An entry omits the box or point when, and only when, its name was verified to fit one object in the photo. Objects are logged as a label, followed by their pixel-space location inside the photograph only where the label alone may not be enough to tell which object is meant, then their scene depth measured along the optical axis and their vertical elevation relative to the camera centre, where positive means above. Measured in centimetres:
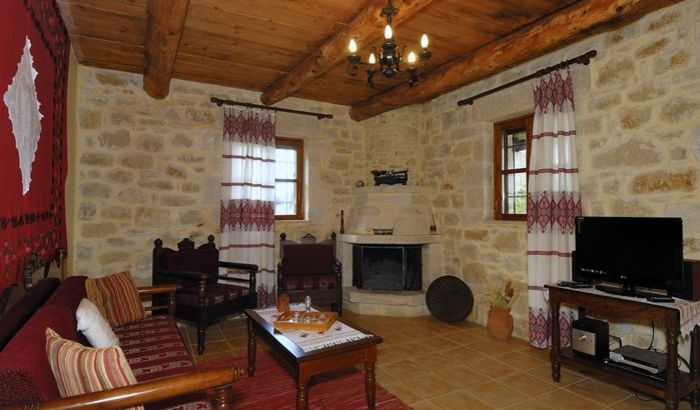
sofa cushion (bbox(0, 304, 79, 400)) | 115 -46
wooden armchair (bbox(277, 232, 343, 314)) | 426 -75
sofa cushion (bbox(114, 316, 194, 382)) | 202 -85
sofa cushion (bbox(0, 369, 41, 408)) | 108 -52
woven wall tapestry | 160 +37
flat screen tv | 251 -30
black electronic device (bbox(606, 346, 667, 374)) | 246 -100
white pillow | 177 -56
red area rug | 250 -127
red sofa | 113 -61
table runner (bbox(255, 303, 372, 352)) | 224 -79
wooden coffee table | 211 -85
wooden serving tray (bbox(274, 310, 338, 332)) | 248 -75
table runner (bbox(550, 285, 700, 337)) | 232 -63
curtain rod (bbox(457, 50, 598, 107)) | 319 +124
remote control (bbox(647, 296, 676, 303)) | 242 -57
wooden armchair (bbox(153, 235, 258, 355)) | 338 -74
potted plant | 376 -105
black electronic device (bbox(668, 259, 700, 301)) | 244 -47
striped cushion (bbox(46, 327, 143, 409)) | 129 -55
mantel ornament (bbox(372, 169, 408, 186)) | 500 +41
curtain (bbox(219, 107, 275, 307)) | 441 +17
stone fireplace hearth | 466 -47
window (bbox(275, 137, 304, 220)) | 502 +40
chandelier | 225 +92
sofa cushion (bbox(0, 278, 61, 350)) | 137 -43
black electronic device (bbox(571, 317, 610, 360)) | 273 -93
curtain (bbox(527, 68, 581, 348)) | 331 +9
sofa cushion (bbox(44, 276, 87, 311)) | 191 -47
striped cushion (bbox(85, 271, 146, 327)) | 265 -64
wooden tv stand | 230 -97
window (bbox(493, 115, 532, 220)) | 403 +47
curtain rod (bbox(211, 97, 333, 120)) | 439 +122
